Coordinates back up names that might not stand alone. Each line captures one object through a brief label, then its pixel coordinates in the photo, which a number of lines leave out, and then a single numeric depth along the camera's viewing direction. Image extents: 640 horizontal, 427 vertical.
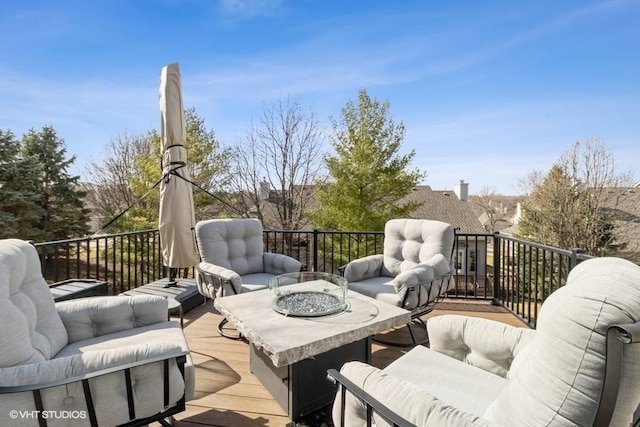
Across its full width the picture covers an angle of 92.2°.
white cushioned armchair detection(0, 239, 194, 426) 1.11
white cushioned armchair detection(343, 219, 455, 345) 2.64
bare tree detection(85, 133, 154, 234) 13.35
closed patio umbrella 3.42
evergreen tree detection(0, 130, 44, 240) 8.71
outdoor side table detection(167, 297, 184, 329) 2.32
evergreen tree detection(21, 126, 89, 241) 10.23
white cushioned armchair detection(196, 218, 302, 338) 3.06
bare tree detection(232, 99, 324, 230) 11.92
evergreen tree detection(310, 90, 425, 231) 11.45
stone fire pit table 1.64
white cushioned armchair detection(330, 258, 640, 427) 0.72
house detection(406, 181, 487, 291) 16.31
